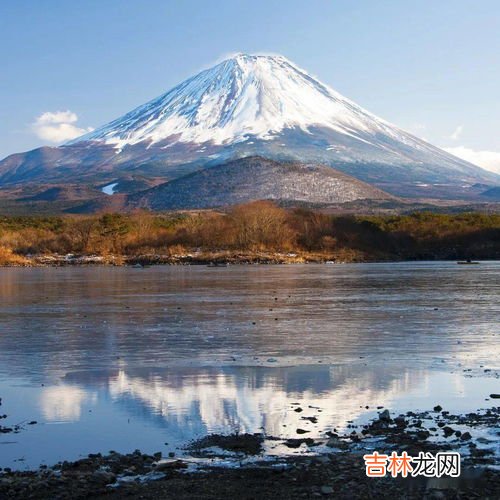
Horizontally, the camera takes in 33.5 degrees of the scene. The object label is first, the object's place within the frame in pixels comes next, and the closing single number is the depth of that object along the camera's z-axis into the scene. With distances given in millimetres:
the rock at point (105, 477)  7406
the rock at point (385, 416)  9570
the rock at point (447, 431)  8852
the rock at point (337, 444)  8430
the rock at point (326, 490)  7004
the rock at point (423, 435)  8635
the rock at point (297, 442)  8570
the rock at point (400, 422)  9281
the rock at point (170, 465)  7859
